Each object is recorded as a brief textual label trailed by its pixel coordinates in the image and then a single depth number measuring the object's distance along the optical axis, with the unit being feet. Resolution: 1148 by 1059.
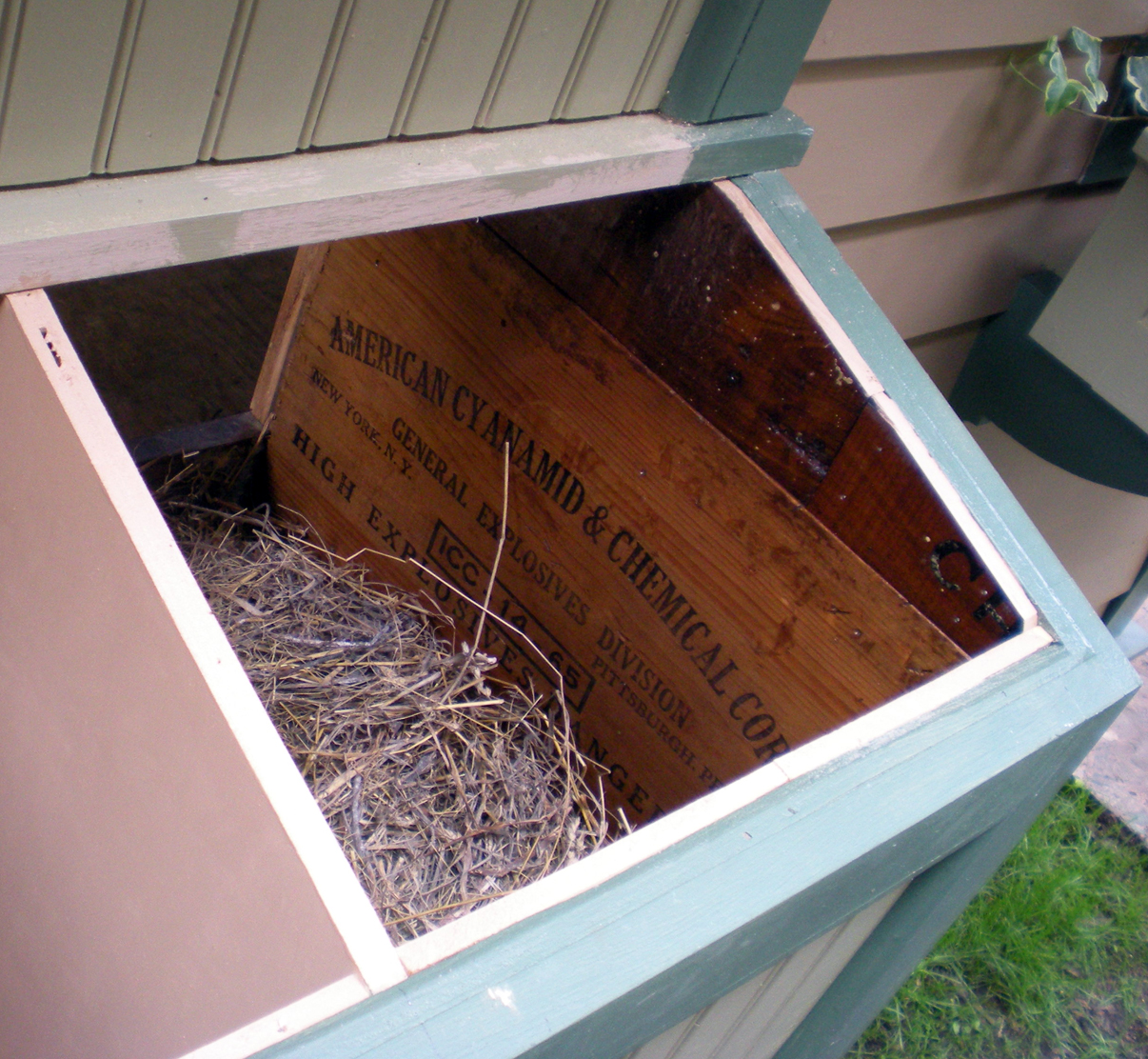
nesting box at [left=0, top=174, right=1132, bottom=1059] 2.19
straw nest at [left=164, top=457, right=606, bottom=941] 4.47
